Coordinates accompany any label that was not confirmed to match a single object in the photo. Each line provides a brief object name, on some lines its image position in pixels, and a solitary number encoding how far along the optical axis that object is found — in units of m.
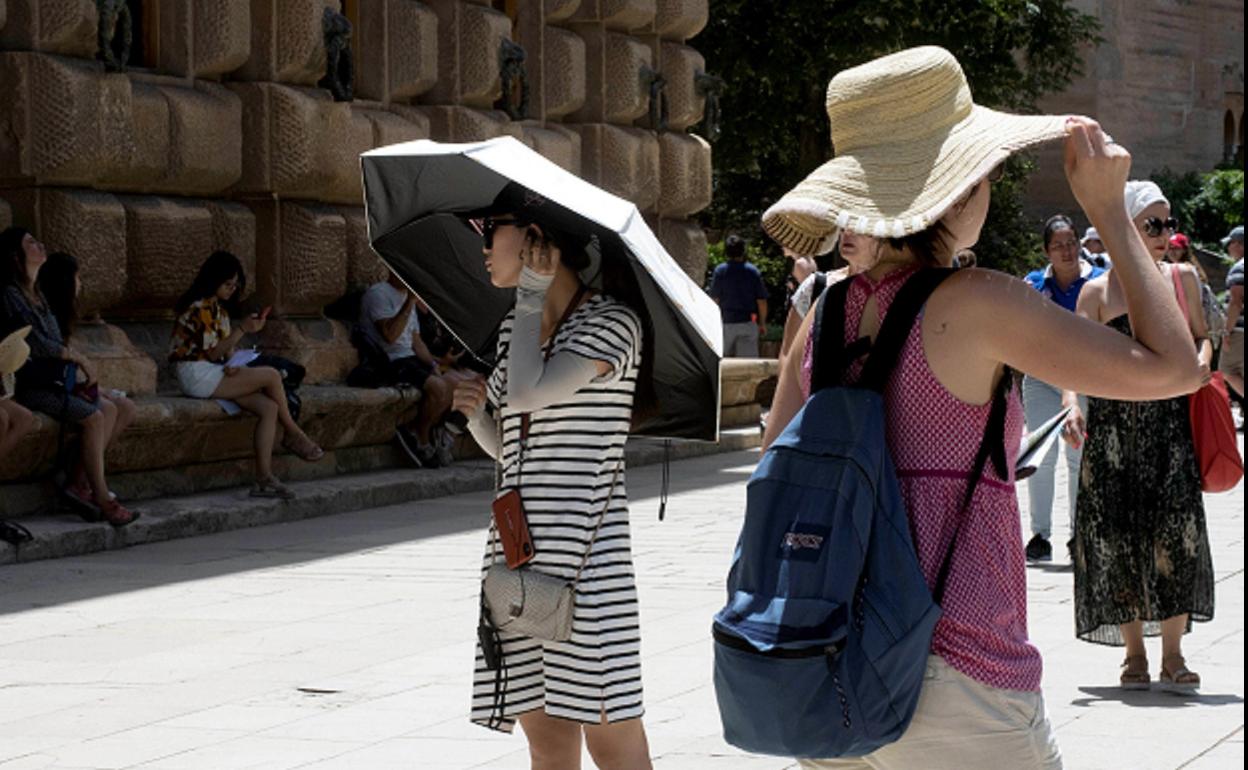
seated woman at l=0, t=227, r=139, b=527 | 12.62
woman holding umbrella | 5.31
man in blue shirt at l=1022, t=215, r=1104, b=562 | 12.02
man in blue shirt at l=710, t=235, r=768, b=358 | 25.48
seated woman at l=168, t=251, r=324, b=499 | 14.30
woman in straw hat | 3.72
